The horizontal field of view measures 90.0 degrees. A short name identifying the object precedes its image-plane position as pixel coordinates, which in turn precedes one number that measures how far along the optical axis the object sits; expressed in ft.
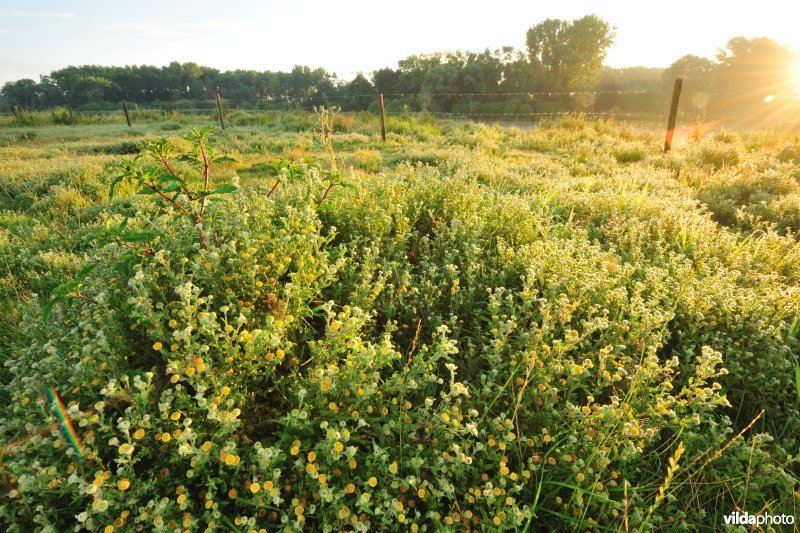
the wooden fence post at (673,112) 35.63
